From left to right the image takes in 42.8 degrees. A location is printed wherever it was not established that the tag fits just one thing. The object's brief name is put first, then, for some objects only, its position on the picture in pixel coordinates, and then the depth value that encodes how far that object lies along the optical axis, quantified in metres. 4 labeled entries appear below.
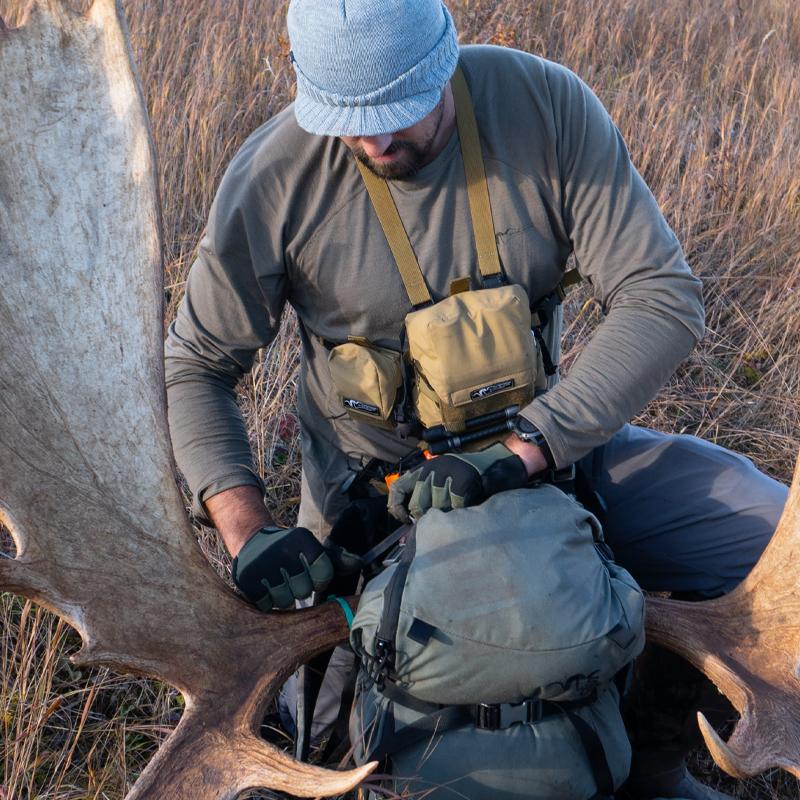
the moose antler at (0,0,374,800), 1.86
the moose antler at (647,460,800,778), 1.96
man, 2.43
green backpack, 1.89
